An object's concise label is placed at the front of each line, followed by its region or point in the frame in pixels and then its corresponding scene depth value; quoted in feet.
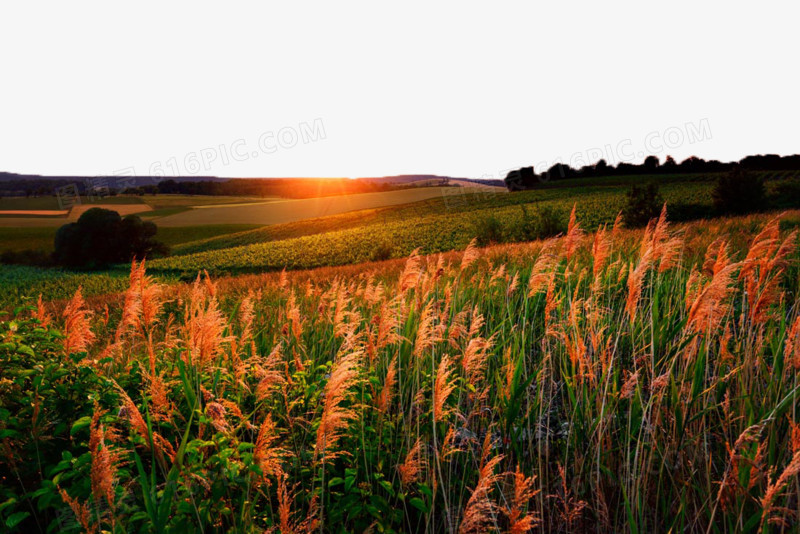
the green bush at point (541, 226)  97.50
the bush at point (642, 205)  98.17
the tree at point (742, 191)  116.57
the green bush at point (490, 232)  98.99
